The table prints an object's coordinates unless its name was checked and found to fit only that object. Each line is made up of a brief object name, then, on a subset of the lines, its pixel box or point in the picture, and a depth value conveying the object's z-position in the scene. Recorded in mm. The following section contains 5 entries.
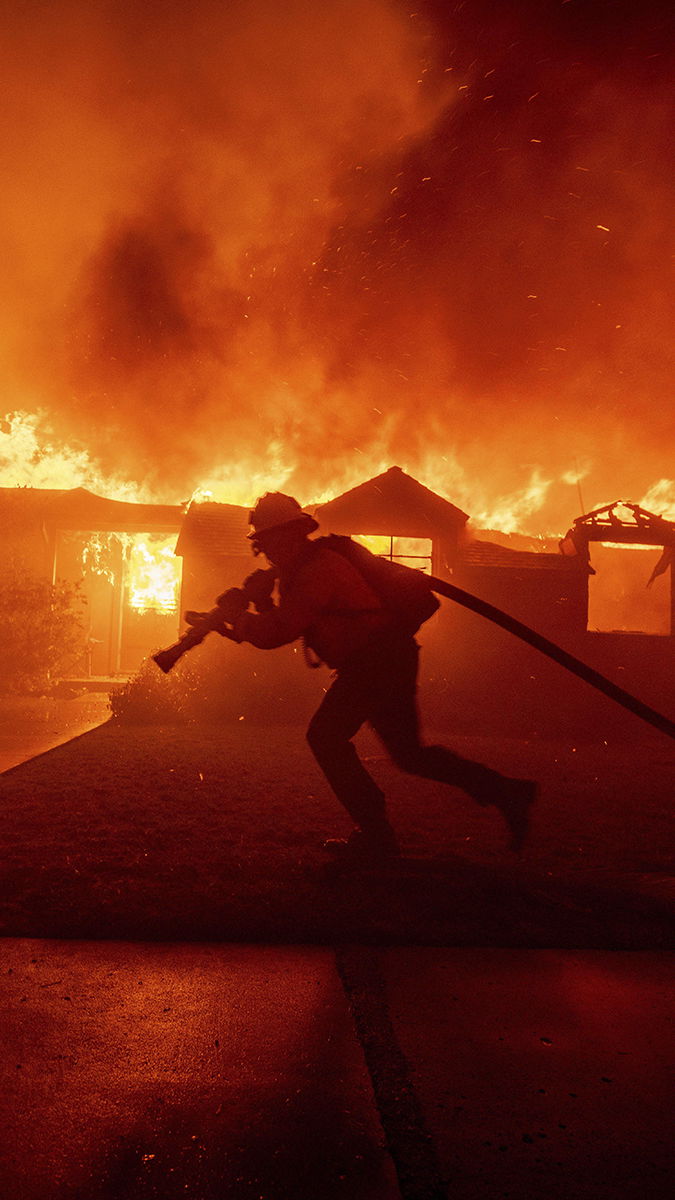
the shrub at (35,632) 16391
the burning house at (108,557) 20047
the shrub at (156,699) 11438
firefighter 3648
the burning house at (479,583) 14469
